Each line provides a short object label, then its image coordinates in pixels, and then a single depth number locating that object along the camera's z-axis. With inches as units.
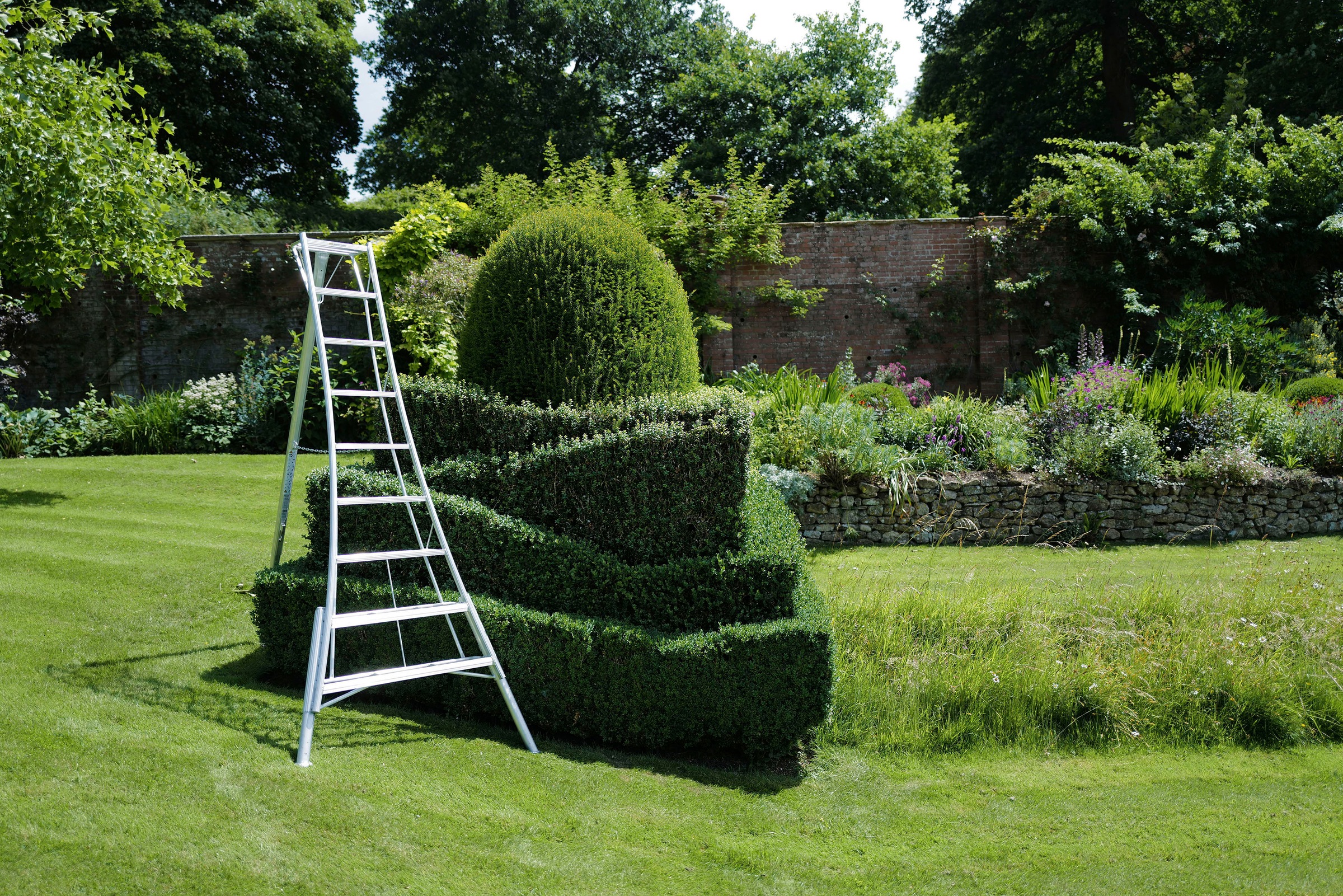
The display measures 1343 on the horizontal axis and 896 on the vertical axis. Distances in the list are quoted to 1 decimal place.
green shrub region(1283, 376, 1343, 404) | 369.7
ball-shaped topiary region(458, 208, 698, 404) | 193.0
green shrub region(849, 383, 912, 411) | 366.6
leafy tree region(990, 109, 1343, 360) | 473.1
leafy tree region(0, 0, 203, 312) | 259.8
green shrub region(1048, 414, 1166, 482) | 301.6
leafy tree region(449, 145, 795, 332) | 455.2
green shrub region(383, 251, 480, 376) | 367.2
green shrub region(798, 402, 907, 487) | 298.7
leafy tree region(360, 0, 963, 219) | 706.2
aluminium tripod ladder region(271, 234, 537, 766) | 131.3
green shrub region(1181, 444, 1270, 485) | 301.7
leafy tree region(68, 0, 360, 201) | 644.7
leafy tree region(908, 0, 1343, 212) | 703.1
